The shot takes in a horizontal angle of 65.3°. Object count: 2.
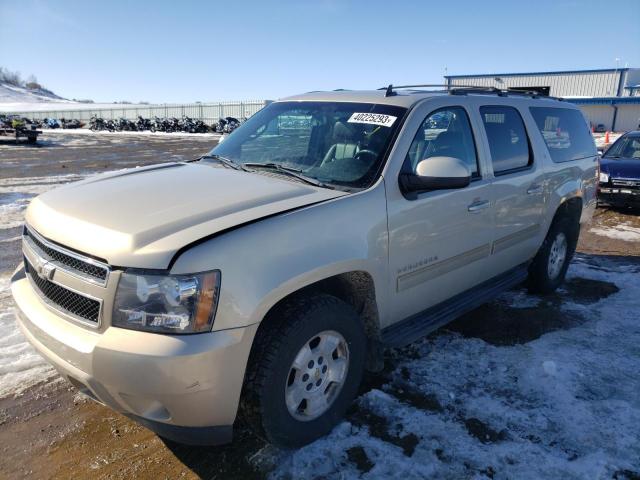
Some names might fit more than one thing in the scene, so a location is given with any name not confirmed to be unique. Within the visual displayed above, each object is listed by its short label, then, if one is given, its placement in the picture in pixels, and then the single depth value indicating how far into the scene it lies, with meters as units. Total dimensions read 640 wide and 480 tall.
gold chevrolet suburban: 2.16
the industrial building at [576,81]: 49.97
